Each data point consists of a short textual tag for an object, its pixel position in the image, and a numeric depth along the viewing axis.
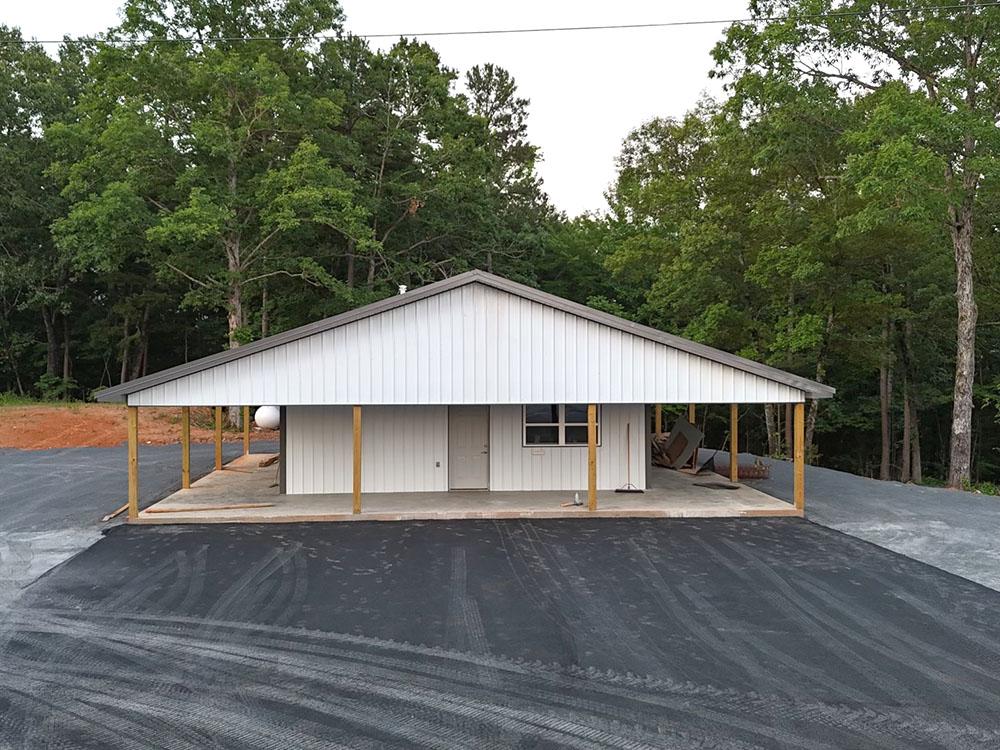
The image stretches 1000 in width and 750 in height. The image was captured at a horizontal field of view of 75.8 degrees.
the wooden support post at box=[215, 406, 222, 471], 14.62
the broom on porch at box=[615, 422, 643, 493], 12.43
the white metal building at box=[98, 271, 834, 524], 10.16
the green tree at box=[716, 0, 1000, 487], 13.02
